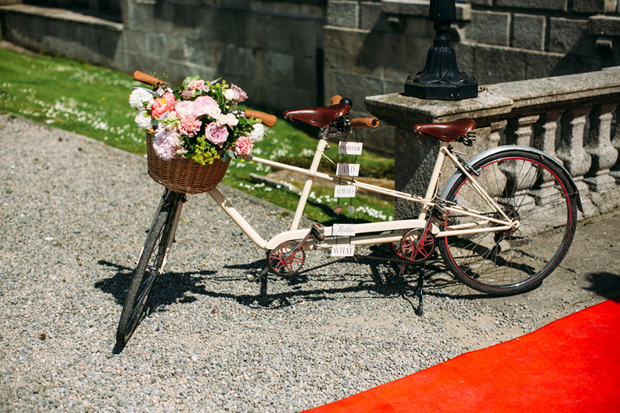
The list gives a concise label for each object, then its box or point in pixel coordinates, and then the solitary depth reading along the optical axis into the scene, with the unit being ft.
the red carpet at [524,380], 11.90
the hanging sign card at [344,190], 14.53
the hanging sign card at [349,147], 14.62
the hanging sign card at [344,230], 14.65
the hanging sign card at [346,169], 14.52
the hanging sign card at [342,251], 14.80
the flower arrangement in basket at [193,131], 12.40
